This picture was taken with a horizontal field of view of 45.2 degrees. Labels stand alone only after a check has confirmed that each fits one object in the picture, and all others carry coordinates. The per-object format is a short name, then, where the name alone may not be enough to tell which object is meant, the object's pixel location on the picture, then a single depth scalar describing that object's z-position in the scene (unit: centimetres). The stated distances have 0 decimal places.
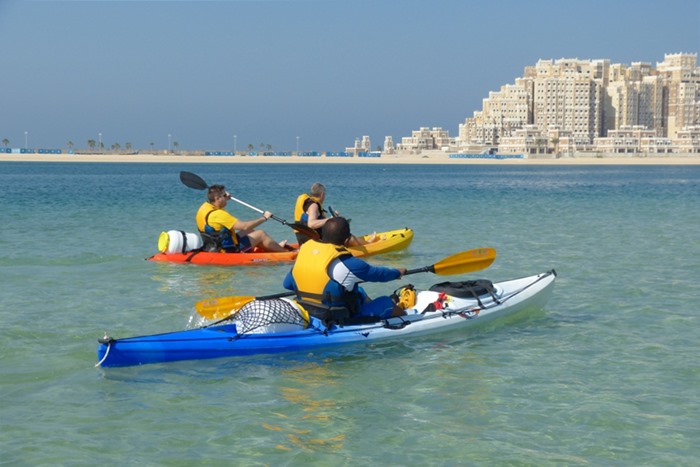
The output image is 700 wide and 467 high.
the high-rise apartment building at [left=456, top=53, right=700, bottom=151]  18075
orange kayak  1466
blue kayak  786
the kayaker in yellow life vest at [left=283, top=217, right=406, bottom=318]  825
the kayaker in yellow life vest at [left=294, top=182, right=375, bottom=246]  1397
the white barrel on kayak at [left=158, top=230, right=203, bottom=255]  1488
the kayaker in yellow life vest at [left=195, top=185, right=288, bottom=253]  1411
